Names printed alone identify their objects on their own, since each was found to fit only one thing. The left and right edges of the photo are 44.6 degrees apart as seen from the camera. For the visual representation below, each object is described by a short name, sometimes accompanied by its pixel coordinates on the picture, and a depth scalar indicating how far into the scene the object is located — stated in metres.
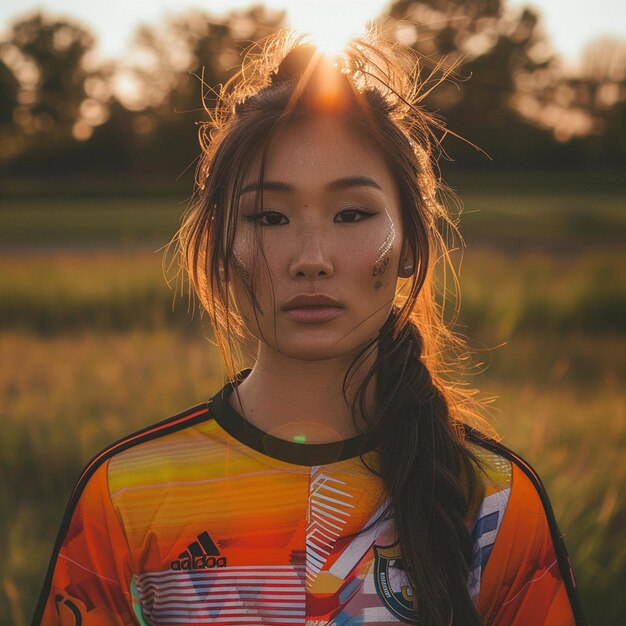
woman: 1.48
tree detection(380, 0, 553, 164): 32.78
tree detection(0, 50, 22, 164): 40.34
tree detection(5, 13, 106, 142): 42.94
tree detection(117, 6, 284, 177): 31.39
